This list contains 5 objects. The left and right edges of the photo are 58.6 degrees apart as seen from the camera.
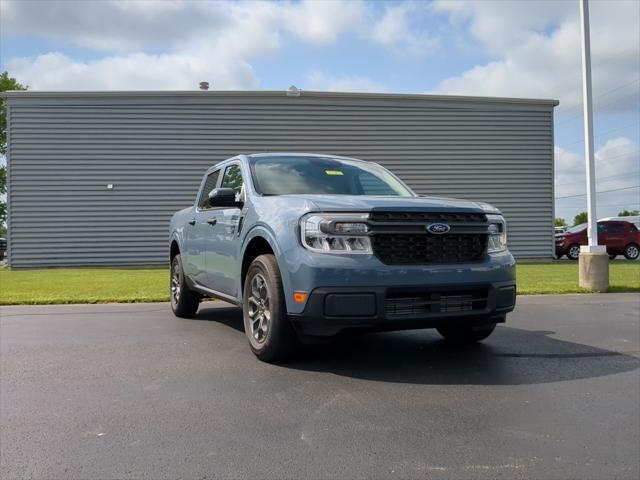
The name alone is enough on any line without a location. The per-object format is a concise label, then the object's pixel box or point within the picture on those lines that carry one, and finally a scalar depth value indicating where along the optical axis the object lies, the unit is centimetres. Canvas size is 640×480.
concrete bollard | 1023
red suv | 2109
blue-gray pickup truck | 414
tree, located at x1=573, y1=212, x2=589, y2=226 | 11025
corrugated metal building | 1727
